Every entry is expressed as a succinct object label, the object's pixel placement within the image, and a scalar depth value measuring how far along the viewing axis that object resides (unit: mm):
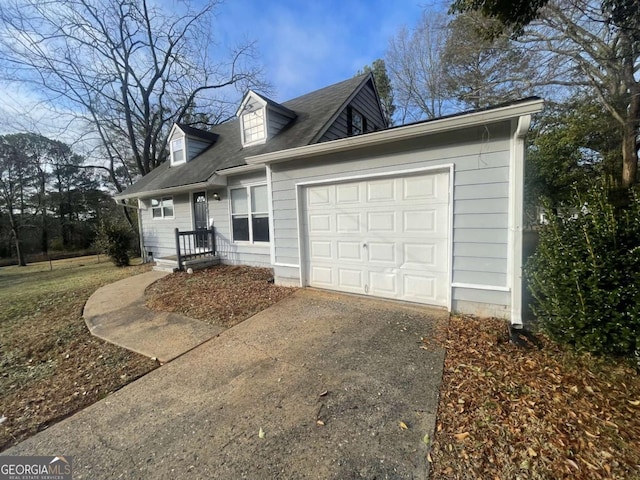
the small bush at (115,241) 10648
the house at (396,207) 3725
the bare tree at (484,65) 10484
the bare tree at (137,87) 14484
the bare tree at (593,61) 8617
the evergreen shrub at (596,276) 2406
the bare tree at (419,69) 14812
